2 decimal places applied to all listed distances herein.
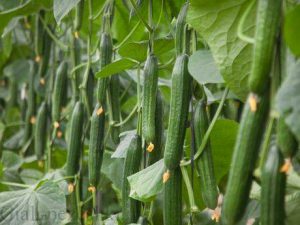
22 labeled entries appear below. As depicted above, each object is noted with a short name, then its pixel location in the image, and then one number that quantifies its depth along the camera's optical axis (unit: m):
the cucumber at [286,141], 0.75
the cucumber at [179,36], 1.10
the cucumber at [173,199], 1.04
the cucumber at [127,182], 1.18
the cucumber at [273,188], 0.75
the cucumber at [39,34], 1.95
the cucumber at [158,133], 1.16
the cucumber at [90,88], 1.50
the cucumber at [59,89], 1.63
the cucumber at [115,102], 1.39
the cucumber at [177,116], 1.00
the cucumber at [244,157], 0.76
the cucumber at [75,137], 1.40
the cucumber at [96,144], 1.29
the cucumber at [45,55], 1.98
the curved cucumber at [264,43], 0.74
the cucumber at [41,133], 1.83
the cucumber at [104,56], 1.32
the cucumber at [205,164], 1.01
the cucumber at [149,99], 1.10
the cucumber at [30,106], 2.04
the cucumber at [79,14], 1.49
